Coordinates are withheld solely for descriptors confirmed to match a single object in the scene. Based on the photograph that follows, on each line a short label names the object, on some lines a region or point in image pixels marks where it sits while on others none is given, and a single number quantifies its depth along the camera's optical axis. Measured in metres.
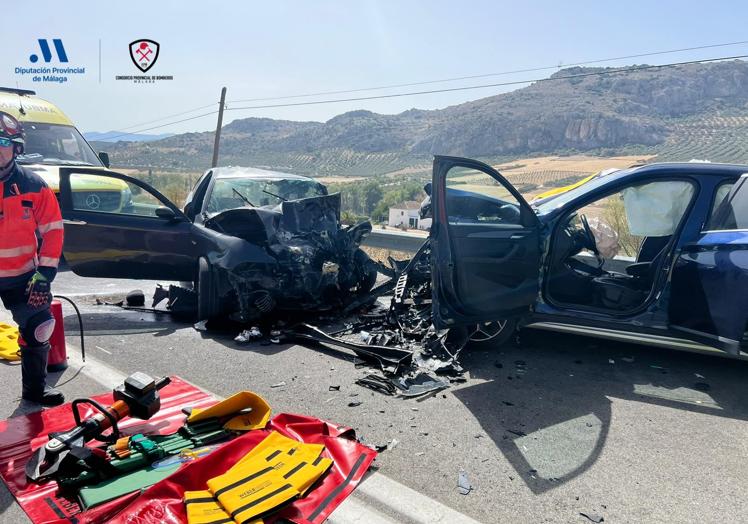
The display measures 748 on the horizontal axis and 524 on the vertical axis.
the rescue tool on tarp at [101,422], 2.72
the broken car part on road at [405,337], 4.23
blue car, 4.10
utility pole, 23.41
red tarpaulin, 2.45
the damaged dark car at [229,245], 5.52
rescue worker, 3.58
